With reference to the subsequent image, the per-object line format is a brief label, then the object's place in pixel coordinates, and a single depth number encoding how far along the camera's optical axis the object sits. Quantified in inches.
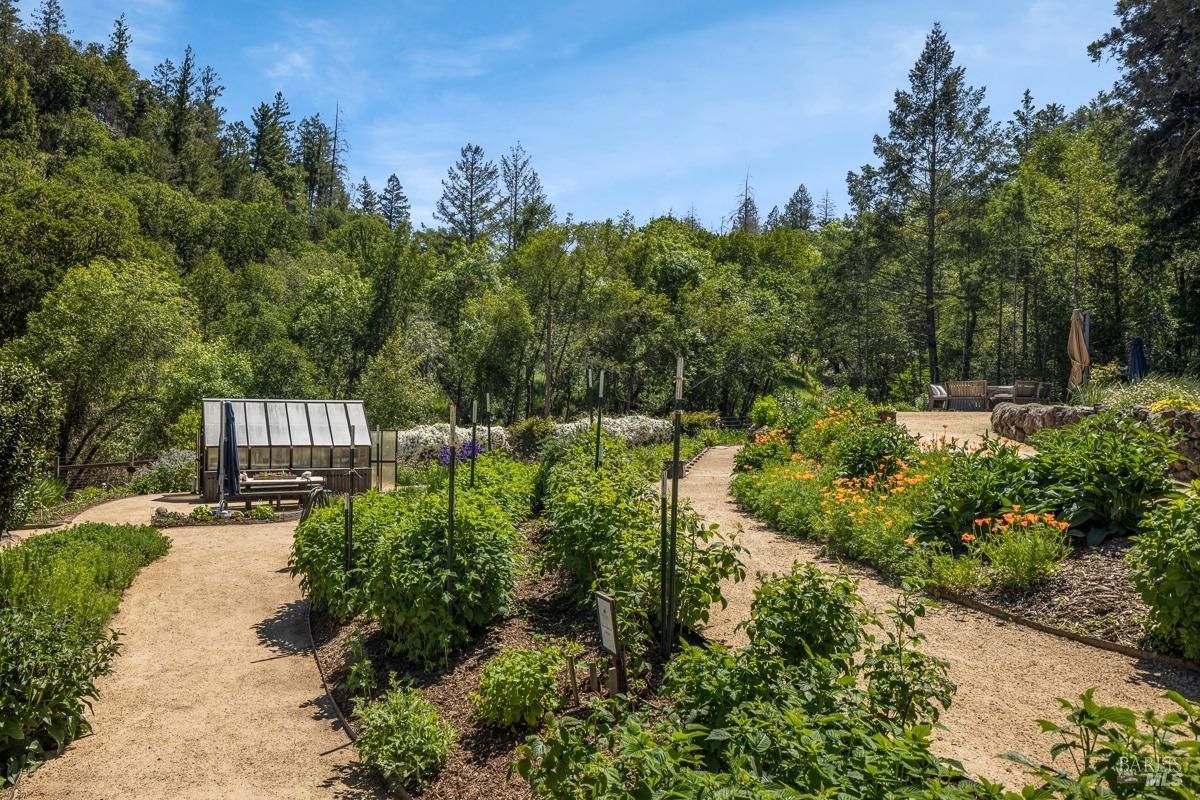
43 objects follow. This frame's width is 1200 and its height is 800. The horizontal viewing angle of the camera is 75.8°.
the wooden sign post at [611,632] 170.7
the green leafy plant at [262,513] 580.7
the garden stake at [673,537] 189.8
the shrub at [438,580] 230.4
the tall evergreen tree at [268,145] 2881.2
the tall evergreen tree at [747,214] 3179.1
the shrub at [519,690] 186.2
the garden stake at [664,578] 196.7
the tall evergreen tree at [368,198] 3004.4
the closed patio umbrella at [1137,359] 657.0
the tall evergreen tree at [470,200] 1850.4
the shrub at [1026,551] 259.4
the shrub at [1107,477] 269.6
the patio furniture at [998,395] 885.6
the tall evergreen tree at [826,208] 3397.1
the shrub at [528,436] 860.6
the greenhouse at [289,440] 685.3
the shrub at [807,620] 163.9
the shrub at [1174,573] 202.2
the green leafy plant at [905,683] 144.6
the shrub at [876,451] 404.2
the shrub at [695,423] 948.6
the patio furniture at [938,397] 957.2
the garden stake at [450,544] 231.3
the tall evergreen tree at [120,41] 2824.8
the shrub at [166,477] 740.0
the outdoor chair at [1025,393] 819.4
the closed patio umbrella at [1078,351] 713.0
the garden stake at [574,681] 187.6
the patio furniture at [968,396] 932.6
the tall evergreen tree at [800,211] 3230.8
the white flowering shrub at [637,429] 844.5
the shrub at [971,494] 299.9
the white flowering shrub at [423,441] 832.6
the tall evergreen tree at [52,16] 2963.1
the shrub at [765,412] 750.5
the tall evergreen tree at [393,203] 2913.4
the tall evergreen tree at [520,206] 1716.3
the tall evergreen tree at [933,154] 1134.4
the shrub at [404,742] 183.2
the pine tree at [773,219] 3198.8
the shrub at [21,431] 291.7
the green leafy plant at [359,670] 229.3
